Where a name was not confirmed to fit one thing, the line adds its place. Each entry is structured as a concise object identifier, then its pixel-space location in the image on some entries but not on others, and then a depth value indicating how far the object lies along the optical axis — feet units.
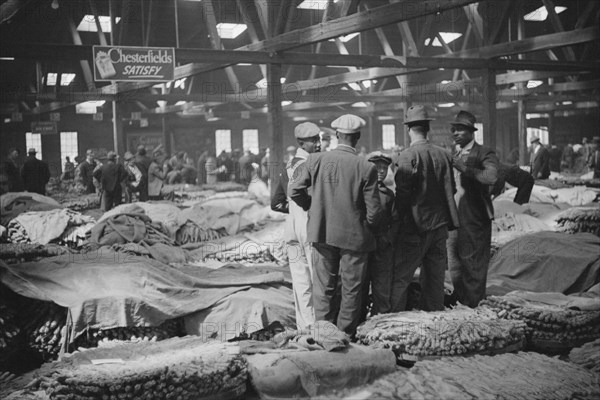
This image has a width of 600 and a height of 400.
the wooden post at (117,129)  51.63
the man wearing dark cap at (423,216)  18.01
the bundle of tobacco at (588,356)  16.39
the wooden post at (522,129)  62.85
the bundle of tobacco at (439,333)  15.46
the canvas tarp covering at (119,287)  17.92
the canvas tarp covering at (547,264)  22.59
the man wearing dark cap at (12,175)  45.50
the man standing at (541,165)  48.08
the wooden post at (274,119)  36.88
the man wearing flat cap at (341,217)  16.97
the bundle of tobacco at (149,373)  12.50
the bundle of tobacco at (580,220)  27.91
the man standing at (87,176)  51.65
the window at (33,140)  81.54
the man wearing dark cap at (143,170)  44.24
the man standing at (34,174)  43.70
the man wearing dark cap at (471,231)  19.30
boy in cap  17.78
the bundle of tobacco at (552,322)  17.52
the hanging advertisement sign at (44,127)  68.74
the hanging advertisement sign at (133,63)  32.60
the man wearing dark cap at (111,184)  40.22
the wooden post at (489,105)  42.04
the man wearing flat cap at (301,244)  18.60
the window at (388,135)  99.76
